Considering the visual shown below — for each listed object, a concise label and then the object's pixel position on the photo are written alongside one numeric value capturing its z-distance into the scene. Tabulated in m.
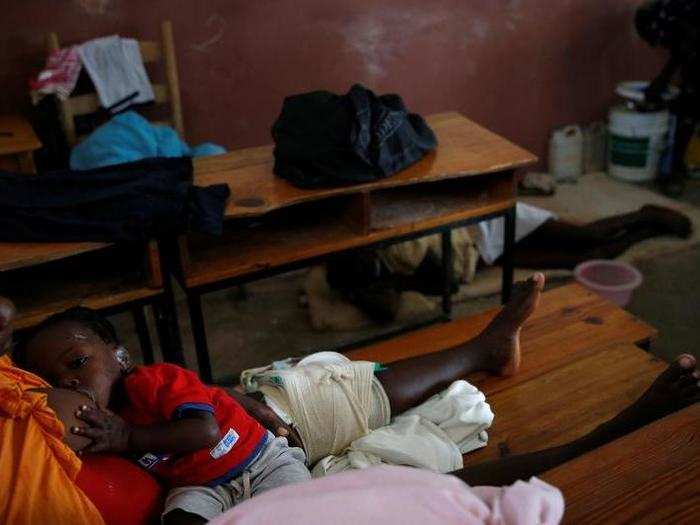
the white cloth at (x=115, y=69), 3.46
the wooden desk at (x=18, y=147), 3.06
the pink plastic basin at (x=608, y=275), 3.43
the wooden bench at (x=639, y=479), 1.09
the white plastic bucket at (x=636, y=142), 4.73
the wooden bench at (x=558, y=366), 1.98
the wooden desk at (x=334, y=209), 2.44
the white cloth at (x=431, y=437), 1.80
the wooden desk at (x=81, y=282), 2.14
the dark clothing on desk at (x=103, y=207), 2.17
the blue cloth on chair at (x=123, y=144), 3.15
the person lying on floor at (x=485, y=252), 3.48
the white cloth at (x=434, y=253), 3.44
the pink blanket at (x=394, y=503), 0.80
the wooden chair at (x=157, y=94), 3.42
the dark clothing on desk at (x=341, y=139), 2.46
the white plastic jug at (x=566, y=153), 4.97
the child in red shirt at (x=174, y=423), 1.53
